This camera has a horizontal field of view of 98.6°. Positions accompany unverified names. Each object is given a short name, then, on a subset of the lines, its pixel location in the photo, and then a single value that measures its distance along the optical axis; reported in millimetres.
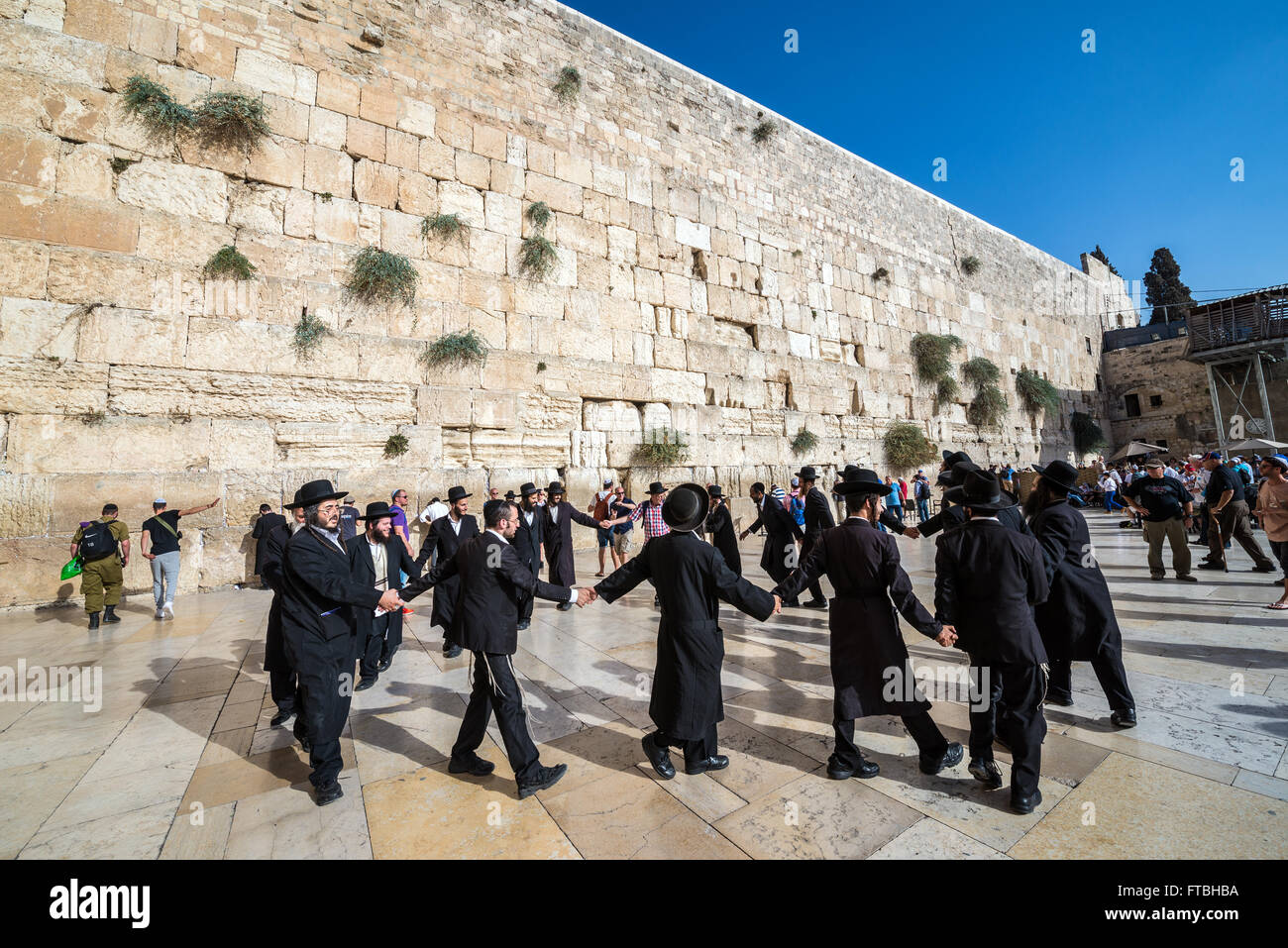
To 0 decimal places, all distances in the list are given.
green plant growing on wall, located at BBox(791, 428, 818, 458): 12648
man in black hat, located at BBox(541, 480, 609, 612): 6668
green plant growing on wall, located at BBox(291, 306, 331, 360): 7910
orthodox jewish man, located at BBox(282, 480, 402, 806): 2672
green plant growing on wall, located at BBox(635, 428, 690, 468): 10648
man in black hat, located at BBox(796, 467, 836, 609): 6066
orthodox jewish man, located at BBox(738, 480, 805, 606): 6340
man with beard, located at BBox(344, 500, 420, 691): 3881
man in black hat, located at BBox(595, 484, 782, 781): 2779
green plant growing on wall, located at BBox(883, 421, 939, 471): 14266
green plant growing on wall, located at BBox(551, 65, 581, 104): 10492
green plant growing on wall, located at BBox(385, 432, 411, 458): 8391
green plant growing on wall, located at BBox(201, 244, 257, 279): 7483
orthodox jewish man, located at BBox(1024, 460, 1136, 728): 3111
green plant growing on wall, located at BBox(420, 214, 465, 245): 9008
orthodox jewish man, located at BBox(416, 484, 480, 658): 5445
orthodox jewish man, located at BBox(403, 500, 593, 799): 2664
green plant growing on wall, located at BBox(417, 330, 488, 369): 8812
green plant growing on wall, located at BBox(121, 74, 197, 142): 7234
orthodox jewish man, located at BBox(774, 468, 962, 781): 2699
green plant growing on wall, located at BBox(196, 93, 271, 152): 7645
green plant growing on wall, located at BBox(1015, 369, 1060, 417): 17875
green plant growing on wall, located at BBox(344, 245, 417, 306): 8375
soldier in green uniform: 5832
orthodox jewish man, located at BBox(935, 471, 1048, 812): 2430
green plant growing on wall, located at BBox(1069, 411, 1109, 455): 19844
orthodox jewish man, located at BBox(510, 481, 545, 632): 5695
